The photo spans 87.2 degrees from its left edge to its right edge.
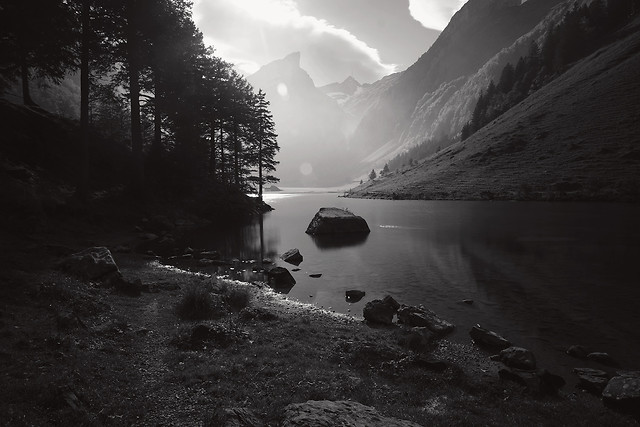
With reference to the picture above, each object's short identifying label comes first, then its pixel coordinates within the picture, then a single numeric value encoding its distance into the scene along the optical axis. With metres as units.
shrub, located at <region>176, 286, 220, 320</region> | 12.42
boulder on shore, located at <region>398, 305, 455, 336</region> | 13.21
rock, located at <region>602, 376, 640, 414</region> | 8.05
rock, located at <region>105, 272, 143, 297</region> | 14.12
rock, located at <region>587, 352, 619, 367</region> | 10.83
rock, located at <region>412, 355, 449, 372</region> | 9.79
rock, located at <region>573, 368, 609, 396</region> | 9.27
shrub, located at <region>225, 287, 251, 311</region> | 14.62
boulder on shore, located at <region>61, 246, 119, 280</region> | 13.81
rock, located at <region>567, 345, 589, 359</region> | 11.21
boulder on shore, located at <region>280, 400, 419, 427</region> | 5.57
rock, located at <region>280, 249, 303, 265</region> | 25.77
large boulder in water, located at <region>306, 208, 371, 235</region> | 39.75
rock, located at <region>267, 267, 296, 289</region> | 19.73
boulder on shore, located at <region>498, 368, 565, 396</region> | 8.96
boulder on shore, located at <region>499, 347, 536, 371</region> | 10.22
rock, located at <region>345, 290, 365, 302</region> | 17.42
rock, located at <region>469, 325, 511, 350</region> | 11.84
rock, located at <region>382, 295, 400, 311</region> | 15.35
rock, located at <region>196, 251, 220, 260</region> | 24.97
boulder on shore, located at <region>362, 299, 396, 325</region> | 13.98
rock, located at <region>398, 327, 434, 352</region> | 11.29
